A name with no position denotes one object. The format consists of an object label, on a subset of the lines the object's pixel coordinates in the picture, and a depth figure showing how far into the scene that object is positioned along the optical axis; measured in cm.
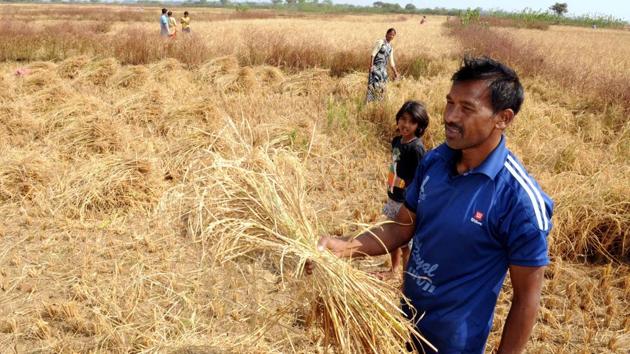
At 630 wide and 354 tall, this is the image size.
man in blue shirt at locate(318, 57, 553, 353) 124
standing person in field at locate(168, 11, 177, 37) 1291
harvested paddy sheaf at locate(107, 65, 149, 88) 839
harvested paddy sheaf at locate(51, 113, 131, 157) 515
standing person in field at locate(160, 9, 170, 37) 1207
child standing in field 288
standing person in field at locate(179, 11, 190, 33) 1351
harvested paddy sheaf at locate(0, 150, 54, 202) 428
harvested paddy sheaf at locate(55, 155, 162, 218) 409
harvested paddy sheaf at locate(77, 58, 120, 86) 866
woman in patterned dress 707
